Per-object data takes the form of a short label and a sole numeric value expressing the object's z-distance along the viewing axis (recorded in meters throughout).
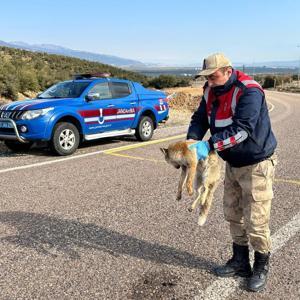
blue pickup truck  6.87
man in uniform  2.59
